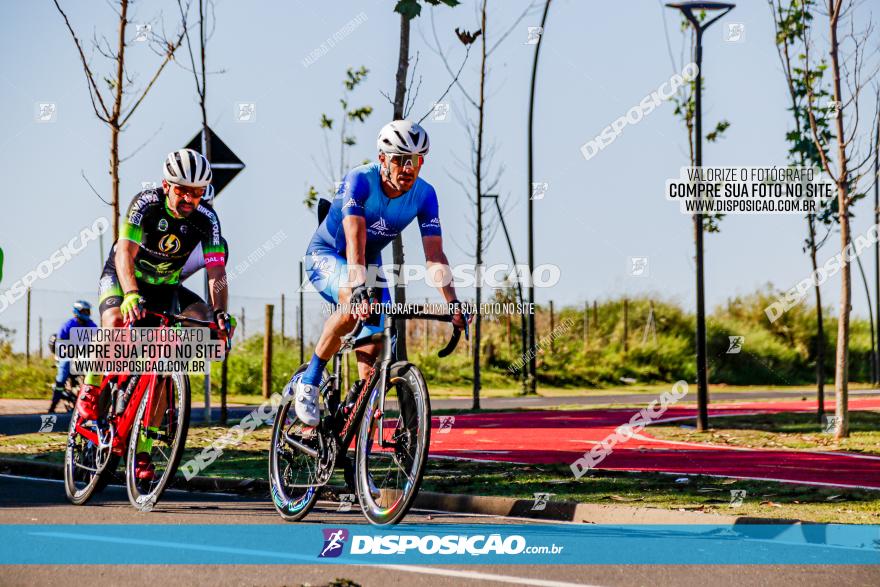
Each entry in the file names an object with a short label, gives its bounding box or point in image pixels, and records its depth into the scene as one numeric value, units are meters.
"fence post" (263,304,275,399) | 22.75
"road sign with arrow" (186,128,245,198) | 16.83
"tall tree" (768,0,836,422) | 18.88
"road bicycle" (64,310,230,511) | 8.66
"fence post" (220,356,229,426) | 18.39
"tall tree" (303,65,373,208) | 24.62
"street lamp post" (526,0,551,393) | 28.53
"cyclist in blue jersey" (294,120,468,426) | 7.97
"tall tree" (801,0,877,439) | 16.11
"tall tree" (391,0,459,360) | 19.91
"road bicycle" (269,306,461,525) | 7.55
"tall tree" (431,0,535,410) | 26.27
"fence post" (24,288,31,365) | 30.25
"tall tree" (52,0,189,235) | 18.83
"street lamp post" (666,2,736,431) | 17.55
